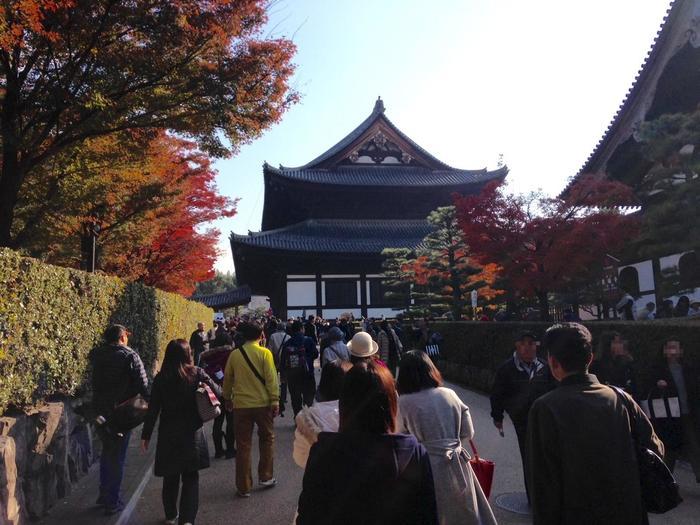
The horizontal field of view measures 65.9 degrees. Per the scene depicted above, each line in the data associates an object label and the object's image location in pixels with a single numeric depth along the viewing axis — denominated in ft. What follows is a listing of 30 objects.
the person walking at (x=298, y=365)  27.30
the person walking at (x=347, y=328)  61.98
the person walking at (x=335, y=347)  23.84
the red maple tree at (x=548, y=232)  36.81
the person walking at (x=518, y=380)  15.11
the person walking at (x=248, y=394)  17.40
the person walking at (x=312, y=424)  9.40
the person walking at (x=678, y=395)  16.94
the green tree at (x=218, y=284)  277.85
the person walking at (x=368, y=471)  6.33
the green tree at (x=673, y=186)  28.73
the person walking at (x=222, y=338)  29.14
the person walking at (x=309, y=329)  40.75
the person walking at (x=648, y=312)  45.70
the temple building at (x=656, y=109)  39.42
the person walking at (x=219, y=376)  22.95
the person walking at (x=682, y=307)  41.29
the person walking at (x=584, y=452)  7.79
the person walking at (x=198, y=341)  40.05
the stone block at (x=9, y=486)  12.94
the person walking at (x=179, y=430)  14.07
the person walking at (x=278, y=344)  28.84
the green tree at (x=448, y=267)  56.59
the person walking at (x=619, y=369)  18.75
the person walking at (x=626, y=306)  43.24
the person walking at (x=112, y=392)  16.42
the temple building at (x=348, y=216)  83.35
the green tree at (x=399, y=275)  65.03
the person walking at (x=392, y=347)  37.01
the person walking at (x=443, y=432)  9.23
